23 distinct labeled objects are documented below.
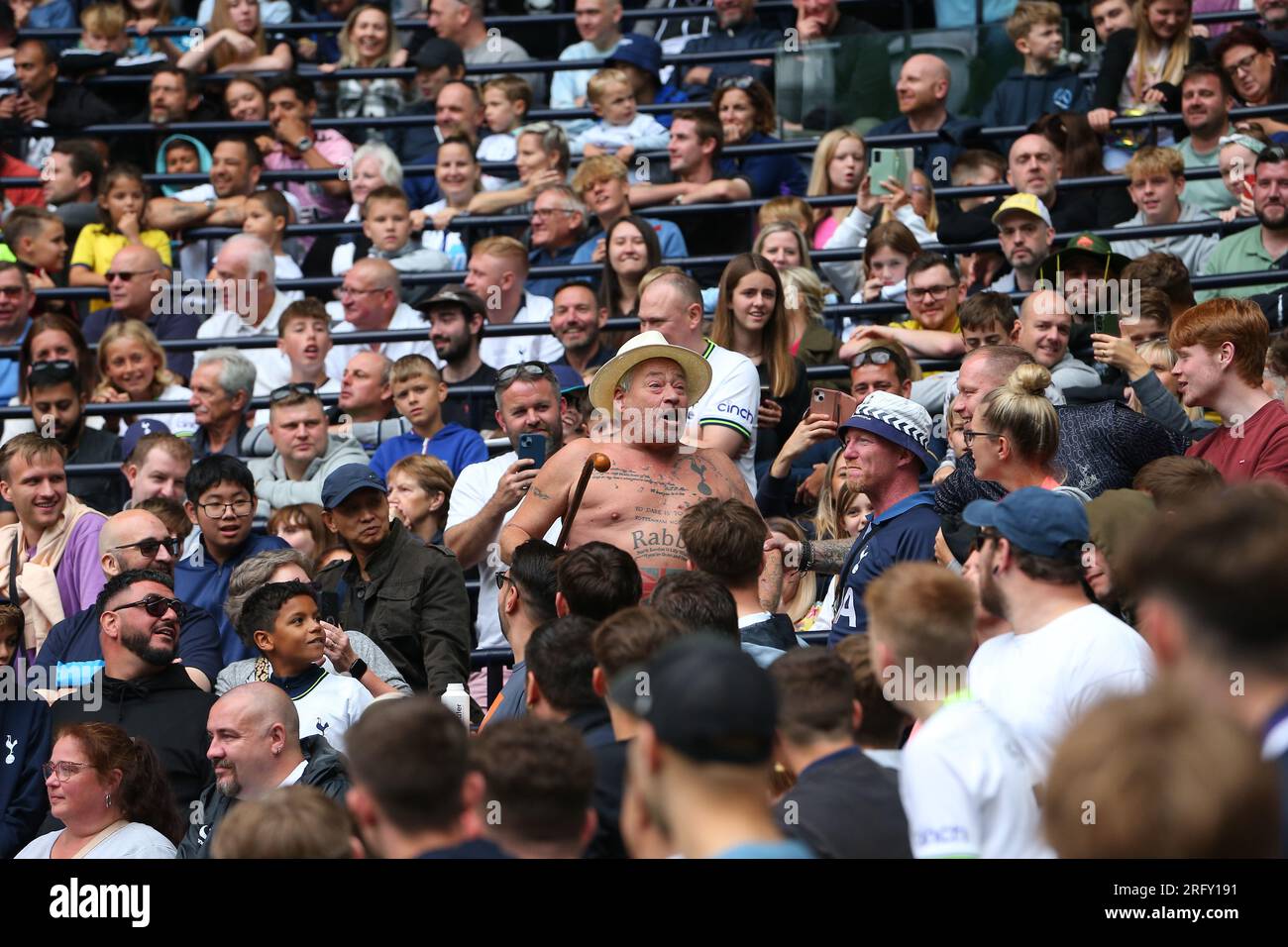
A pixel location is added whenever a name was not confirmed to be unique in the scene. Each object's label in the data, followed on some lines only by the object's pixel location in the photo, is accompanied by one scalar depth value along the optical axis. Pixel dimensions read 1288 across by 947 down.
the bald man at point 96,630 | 7.12
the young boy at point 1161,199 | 9.71
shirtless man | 6.64
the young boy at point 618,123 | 11.65
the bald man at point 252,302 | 10.30
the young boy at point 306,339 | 9.66
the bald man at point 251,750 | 6.02
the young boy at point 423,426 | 8.70
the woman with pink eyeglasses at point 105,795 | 6.00
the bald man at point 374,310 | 10.02
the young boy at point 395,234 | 10.77
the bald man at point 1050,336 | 7.76
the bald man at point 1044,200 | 9.79
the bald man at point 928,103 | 11.11
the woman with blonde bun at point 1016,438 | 5.91
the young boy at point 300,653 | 6.62
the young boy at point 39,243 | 11.27
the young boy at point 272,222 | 11.23
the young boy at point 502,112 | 12.02
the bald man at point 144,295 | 10.57
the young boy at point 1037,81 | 11.46
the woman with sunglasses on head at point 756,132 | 11.26
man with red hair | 6.57
